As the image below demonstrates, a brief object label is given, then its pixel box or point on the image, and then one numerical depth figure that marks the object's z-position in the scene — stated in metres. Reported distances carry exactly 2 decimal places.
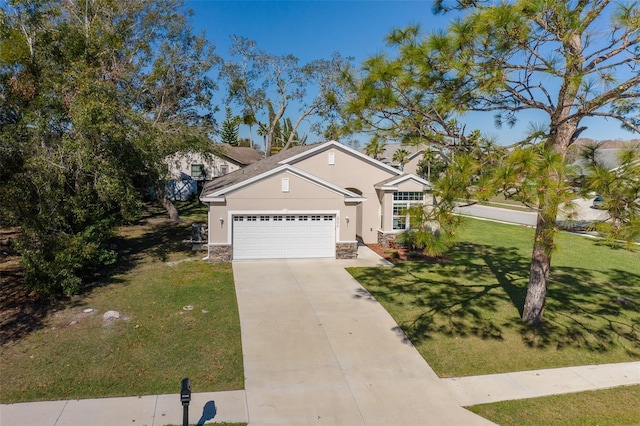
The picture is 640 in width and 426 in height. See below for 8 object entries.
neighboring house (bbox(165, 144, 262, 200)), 37.34
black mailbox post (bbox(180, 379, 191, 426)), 5.28
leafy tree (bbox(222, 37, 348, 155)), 36.22
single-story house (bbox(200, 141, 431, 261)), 15.97
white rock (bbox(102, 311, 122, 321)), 9.97
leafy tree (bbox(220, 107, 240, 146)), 65.56
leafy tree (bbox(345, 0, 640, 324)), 6.11
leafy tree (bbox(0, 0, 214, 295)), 10.73
